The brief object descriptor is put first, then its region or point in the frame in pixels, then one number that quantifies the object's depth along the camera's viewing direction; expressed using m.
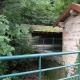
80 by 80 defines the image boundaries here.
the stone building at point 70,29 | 9.24
